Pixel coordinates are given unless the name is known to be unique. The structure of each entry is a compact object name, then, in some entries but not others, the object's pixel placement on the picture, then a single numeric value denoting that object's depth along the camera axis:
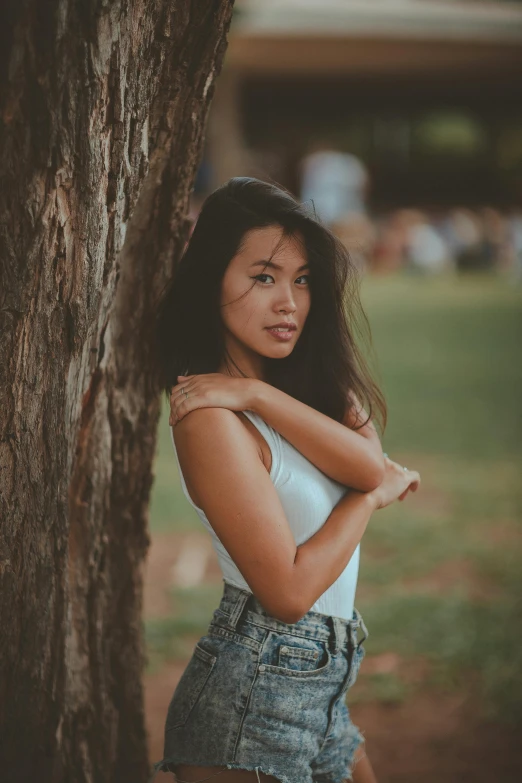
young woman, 1.75
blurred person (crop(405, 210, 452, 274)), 19.05
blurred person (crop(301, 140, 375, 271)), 22.55
